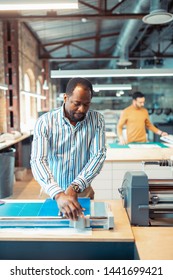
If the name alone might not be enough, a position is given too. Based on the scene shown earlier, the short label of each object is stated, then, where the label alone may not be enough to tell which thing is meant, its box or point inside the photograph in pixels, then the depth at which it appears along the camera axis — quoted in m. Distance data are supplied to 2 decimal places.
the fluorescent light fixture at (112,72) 4.53
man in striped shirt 1.57
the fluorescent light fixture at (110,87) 6.85
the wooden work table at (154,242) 1.14
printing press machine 1.44
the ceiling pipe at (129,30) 5.08
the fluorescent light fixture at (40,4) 2.15
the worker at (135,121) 4.43
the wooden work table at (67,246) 1.28
